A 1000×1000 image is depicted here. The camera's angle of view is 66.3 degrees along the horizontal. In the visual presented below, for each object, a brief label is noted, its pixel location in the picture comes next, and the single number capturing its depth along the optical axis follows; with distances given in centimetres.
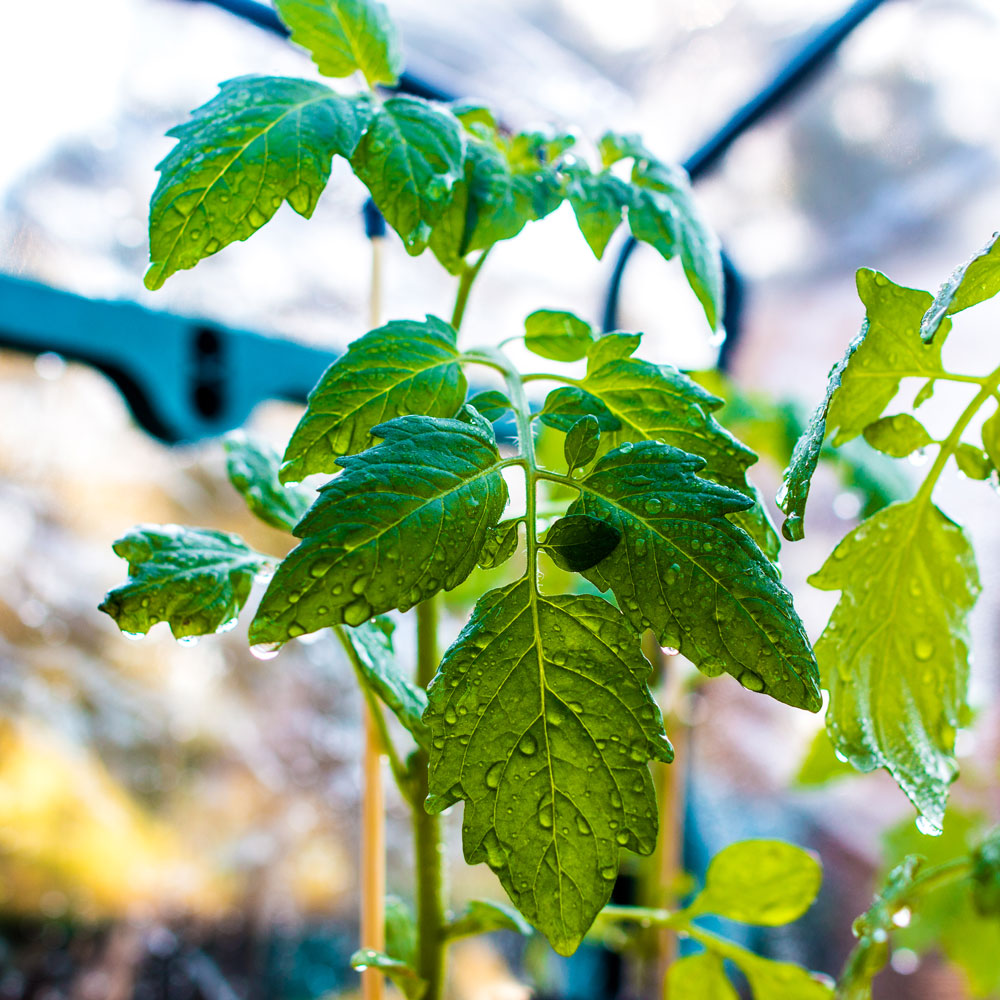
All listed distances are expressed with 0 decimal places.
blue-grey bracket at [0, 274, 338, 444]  83
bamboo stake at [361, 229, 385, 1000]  45
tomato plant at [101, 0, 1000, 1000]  26
